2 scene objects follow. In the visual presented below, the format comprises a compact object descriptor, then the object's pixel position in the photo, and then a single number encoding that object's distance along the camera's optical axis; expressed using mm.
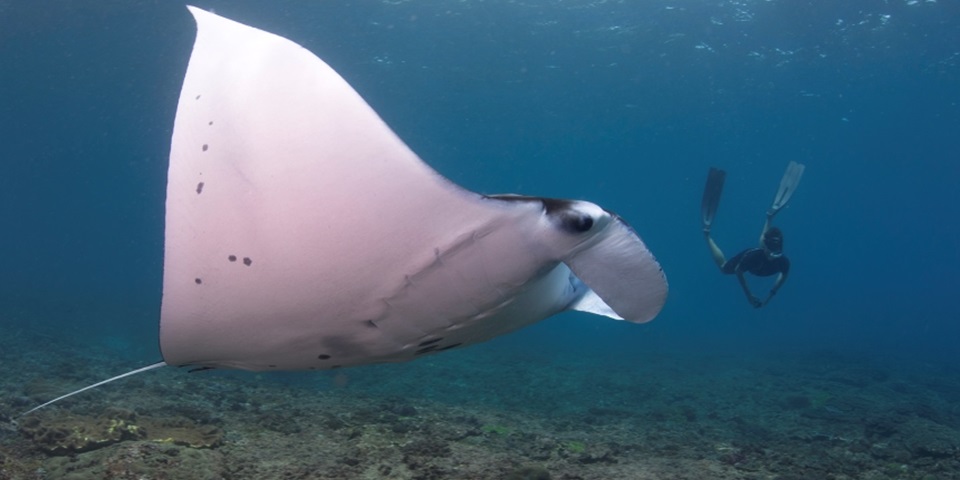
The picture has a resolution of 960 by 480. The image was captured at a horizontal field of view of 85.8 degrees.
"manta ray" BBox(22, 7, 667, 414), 1839
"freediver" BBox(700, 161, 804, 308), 11906
